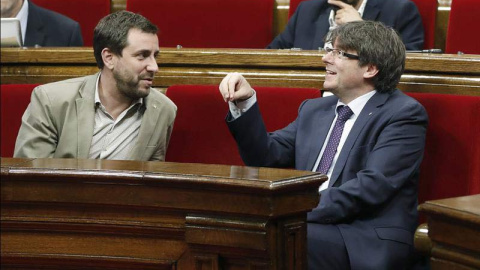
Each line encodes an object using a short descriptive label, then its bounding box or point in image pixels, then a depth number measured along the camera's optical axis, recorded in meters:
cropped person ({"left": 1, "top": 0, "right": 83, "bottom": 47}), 12.61
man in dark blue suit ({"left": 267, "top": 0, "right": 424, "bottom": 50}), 12.38
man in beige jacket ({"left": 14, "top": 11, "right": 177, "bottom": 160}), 11.73
